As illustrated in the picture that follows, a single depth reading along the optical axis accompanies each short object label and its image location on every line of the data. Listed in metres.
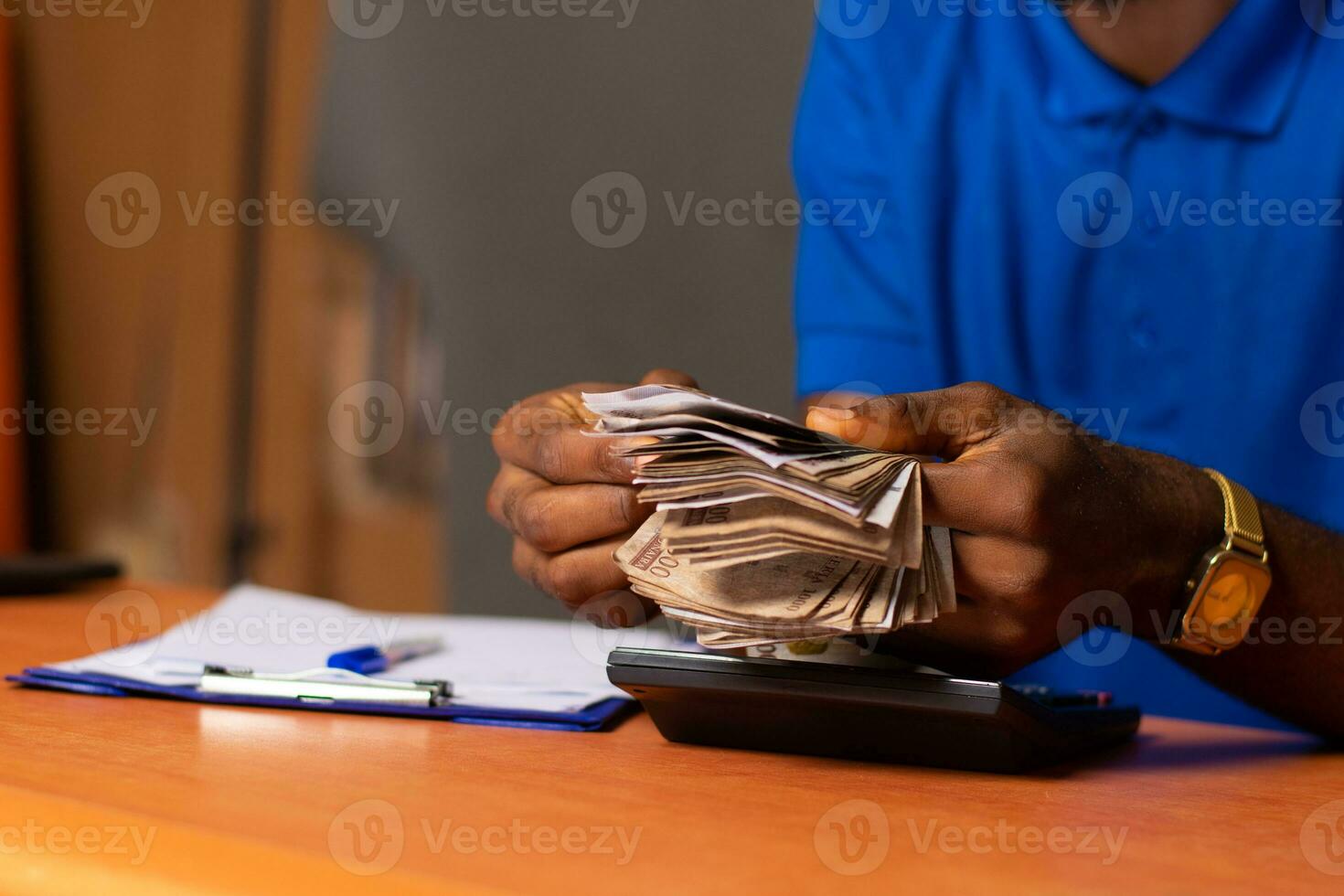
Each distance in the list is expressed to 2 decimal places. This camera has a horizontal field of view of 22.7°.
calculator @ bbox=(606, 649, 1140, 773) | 1.14
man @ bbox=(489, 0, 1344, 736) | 1.54
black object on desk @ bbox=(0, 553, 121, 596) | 1.58
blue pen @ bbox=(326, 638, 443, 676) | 1.27
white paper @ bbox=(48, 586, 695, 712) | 1.26
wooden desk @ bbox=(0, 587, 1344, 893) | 1.04
